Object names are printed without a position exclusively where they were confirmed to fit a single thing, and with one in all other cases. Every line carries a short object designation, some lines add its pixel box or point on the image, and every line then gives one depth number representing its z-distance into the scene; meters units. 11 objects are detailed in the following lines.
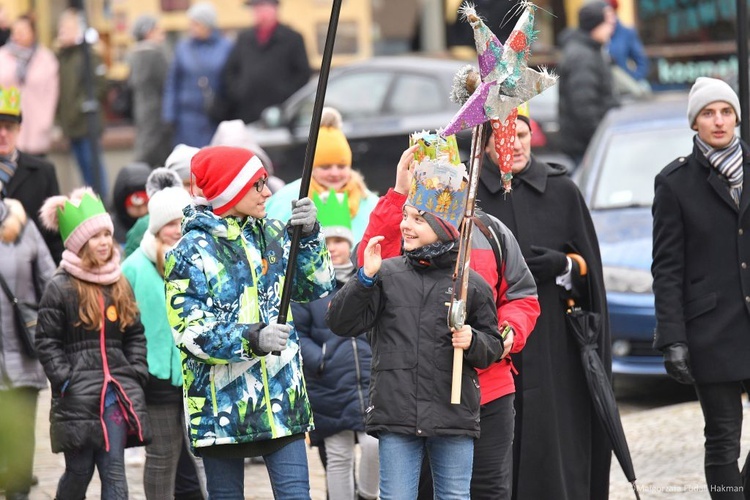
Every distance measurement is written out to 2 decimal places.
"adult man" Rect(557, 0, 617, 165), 28.41
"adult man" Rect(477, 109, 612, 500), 12.83
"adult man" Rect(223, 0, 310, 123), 32.00
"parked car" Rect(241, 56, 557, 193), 30.81
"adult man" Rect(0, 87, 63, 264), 16.02
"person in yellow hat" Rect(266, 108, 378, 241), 15.17
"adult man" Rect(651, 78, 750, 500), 13.40
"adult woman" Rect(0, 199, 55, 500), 14.78
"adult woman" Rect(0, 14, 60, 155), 31.25
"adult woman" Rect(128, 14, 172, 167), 34.41
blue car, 19.61
